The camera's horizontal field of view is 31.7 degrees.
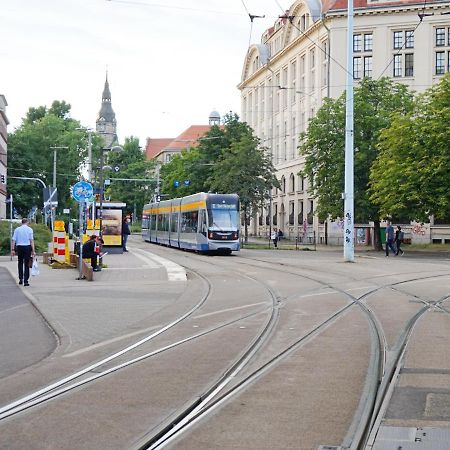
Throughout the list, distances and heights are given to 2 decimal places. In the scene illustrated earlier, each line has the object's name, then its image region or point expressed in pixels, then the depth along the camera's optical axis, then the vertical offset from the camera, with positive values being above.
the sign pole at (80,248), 22.34 -0.86
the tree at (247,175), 59.25 +3.30
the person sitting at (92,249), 24.81 -0.99
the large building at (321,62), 67.19 +14.20
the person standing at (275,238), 56.94 -1.41
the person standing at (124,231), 41.07 -0.69
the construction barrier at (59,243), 27.52 -0.89
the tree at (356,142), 49.84 +4.93
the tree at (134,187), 109.00 +4.28
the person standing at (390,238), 43.49 -1.05
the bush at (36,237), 39.22 -1.04
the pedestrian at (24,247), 19.42 -0.73
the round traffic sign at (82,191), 23.56 +0.79
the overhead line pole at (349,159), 34.31 +2.62
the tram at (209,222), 40.38 -0.22
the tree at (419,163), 41.69 +3.01
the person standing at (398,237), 44.22 -1.01
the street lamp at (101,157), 36.74 +2.81
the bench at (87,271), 21.66 -1.49
